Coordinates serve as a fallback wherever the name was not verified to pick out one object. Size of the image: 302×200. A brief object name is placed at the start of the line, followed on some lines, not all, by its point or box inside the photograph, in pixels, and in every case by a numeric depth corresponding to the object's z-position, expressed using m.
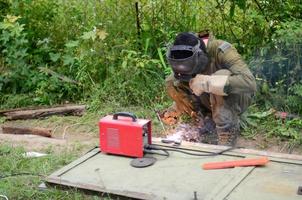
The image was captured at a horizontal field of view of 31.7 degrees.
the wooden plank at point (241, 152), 3.41
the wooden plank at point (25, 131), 4.93
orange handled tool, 3.32
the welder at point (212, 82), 3.99
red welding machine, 3.44
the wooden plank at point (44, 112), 5.54
